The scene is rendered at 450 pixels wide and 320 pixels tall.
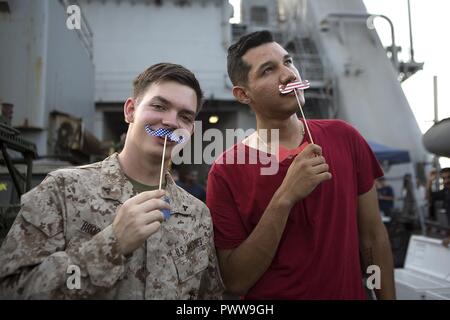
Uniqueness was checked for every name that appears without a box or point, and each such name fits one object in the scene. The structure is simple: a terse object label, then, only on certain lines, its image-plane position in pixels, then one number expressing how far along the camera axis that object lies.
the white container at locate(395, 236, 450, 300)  3.30
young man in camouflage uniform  1.24
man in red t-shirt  1.58
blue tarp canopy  9.46
